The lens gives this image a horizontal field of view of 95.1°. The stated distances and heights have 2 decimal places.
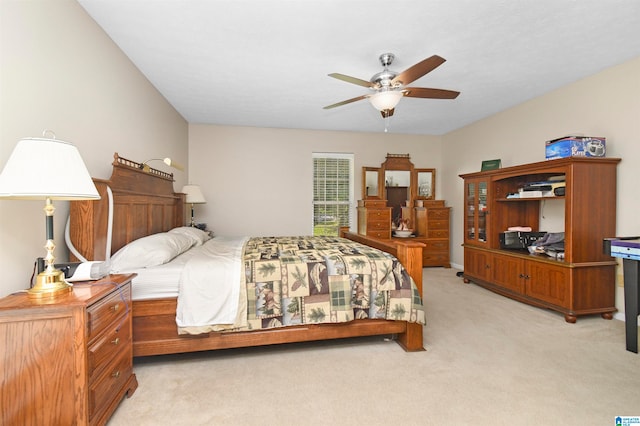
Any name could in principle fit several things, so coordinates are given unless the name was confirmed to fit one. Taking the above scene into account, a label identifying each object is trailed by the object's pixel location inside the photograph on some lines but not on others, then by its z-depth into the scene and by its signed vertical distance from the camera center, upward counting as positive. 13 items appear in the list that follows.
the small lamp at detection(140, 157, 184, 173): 2.98 +0.46
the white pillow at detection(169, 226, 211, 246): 3.27 -0.27
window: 5.64 +0.38
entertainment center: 3.02 -0.53
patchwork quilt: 2.24 -0.63
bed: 2.06 -0.67
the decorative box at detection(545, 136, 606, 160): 3.09 +0.68
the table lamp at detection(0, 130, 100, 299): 1.24 +0.14
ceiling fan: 2.45 +1.08
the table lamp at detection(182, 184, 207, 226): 4.32 +0.25
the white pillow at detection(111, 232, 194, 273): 2.19 -0.34
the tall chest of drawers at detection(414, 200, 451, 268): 5.57 -0.45
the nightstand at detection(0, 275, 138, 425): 1.21 -0.65
